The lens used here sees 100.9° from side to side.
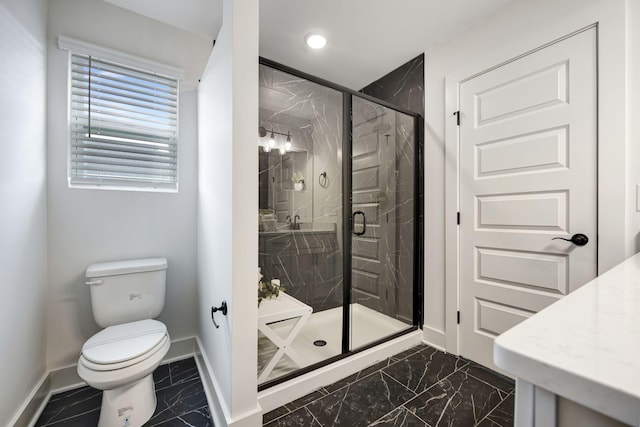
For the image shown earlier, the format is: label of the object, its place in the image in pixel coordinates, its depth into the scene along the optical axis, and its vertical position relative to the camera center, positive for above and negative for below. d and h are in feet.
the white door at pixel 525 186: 5.03 +0.58
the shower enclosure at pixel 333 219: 6.18 -0.19
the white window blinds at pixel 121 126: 5.94 +2.08
